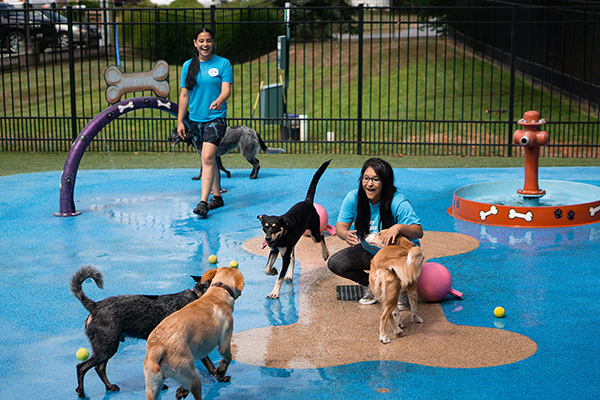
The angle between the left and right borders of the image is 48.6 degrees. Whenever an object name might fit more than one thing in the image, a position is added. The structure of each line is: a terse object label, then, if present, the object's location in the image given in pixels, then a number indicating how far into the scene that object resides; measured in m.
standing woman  8.87
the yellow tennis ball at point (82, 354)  4.75
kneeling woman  5.47
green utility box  15.50
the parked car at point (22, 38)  25.59
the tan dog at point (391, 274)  4.93
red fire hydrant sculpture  8.78
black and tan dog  5.71
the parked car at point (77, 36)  29.11
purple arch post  8.95
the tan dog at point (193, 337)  3.69
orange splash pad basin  8.45
